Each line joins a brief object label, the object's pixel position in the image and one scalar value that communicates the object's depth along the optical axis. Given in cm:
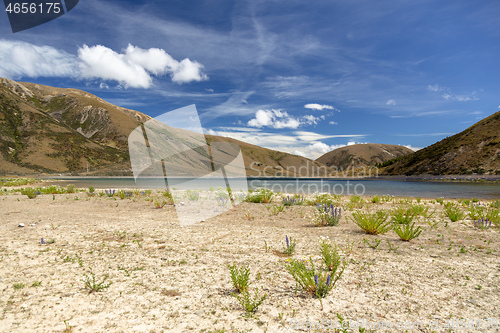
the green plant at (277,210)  1079
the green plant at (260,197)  1524
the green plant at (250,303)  295
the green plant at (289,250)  496
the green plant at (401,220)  731
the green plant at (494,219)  766
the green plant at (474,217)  797
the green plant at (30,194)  1586
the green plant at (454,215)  838
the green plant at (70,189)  2022
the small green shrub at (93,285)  345
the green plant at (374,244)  539
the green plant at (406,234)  589
